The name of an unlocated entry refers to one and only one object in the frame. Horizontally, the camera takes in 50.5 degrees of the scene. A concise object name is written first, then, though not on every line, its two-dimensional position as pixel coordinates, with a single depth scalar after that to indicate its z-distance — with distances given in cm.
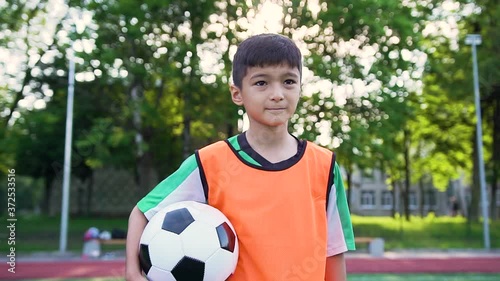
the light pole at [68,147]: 1522
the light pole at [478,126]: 1716
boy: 185
